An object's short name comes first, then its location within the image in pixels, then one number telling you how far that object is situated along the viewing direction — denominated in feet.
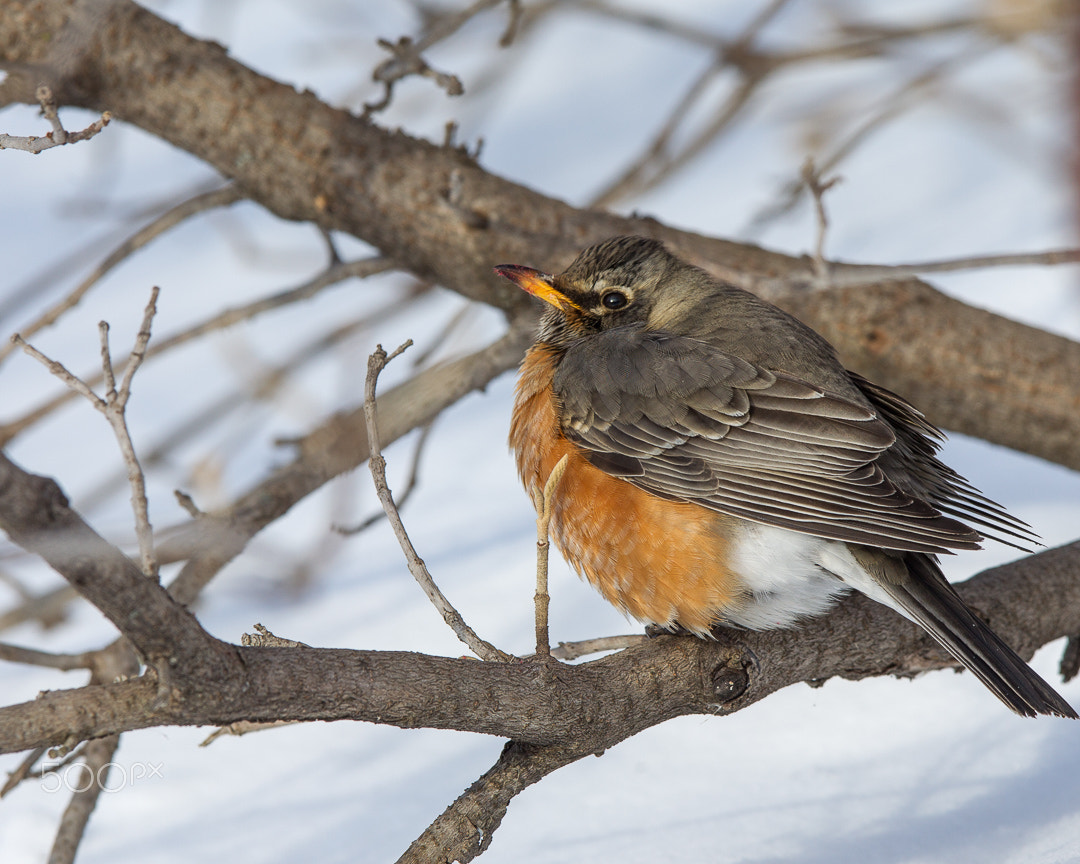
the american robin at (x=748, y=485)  16.79
